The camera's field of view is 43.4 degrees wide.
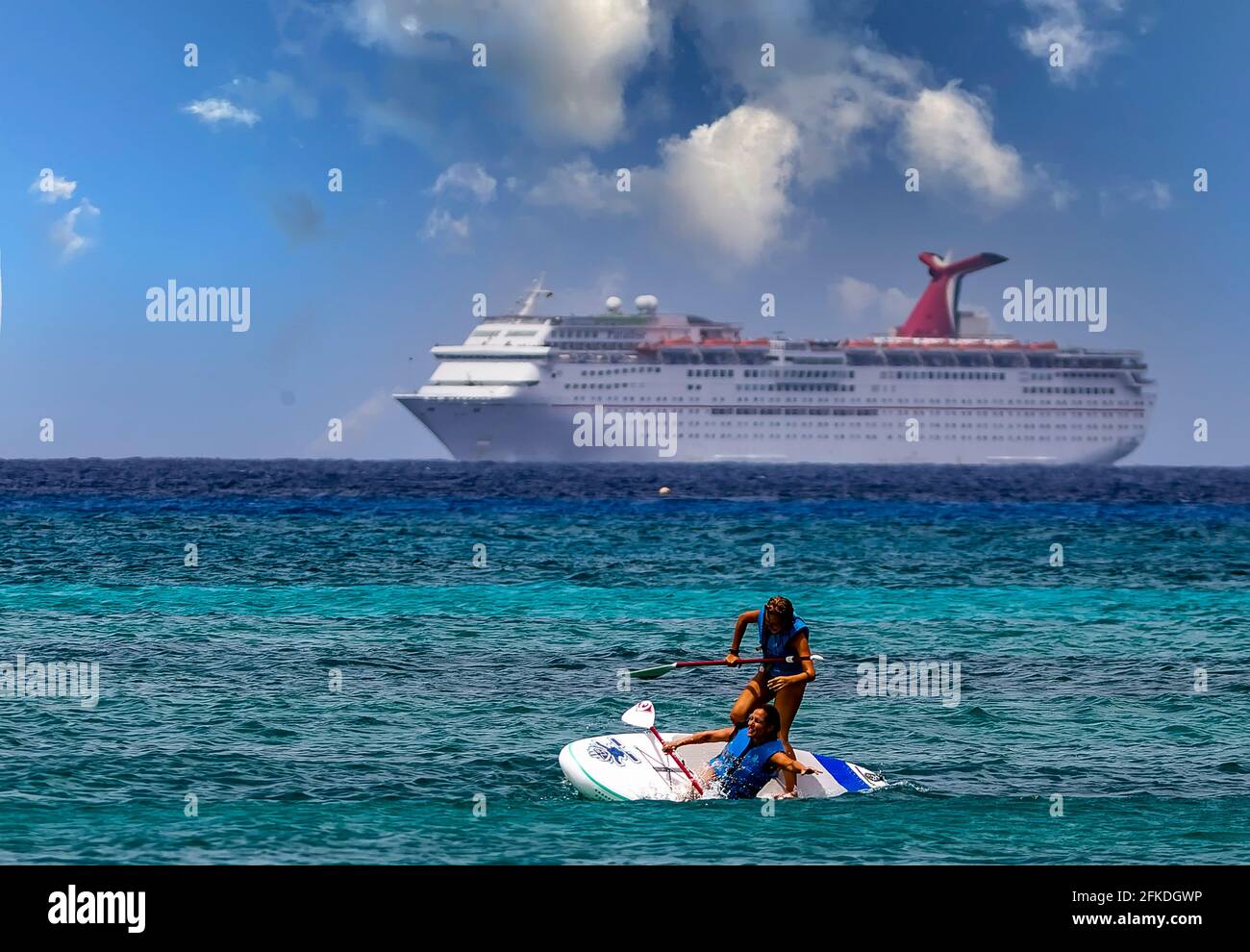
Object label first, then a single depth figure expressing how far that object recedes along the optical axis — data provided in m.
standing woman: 11.24
